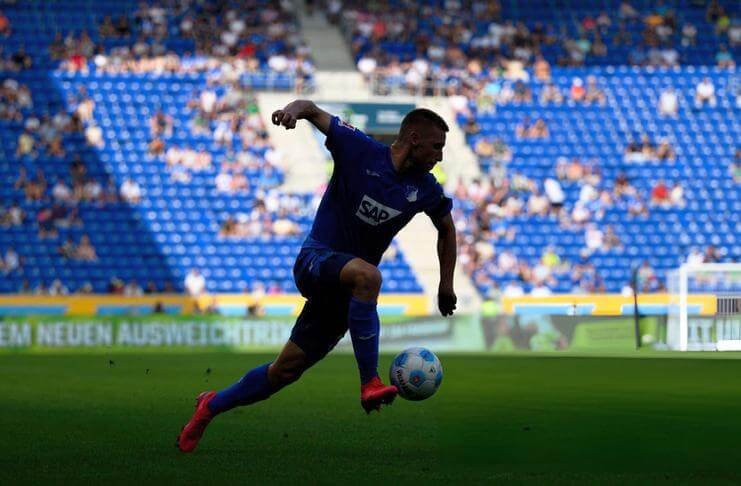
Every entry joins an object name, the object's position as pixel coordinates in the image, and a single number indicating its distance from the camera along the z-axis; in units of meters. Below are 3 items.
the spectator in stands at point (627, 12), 45.31
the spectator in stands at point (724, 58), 43.88
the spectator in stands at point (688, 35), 44.75
